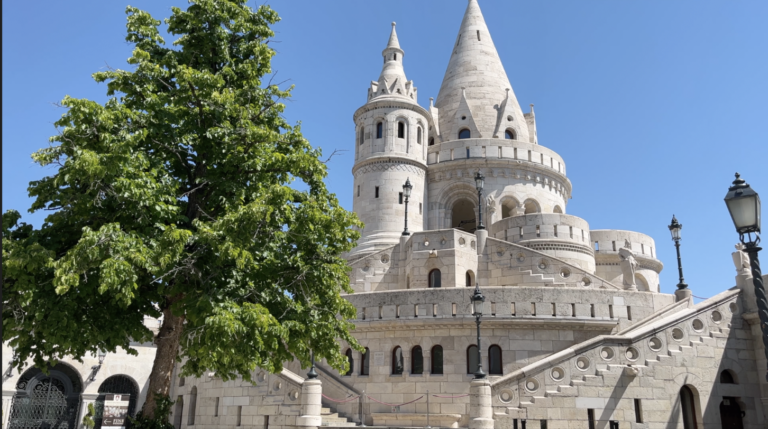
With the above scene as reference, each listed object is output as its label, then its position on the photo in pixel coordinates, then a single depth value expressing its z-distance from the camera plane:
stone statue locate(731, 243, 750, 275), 18.69
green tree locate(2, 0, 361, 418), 11.03
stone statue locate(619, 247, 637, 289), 25.75
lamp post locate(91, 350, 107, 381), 28.91
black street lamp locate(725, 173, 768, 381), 8.55
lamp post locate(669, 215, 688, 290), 22.94
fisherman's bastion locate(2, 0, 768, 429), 16.89
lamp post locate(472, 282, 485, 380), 17.33
